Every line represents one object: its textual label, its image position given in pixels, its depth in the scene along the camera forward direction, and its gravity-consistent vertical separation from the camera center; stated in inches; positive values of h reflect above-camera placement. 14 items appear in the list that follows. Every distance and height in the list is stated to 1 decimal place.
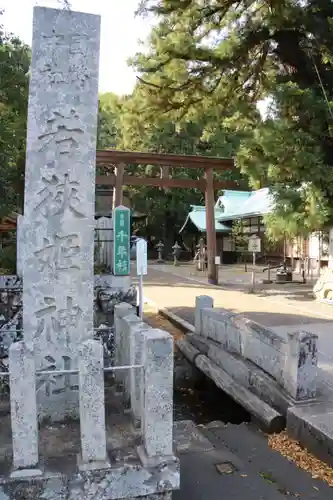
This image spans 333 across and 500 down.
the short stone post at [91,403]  114.5 -41.7
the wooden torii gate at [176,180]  633.6 +118.8
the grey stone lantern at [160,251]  1216.5 -6.6
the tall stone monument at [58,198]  142.6 +16.8
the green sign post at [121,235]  314.0 +9.9
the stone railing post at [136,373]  130.4 -40.1
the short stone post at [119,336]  170.6 -35.9
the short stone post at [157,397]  117.5 -41.0
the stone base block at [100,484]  110.2 -62.5
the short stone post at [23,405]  111.3 -41.3
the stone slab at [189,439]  160.6 -74.9
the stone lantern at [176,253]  1113.2 -11.1
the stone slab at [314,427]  154.3 -67.8
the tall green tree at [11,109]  397.1 +164.6
